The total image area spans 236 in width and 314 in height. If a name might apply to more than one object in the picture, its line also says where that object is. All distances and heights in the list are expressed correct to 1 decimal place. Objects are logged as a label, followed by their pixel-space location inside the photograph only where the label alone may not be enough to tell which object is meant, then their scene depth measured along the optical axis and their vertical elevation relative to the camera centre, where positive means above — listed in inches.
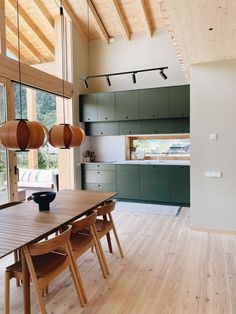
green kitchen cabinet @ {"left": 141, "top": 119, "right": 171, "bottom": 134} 215.5 +20.3
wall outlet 146.7 -15.6
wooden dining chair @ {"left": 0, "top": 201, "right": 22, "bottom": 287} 99.9 -26.1
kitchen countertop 208.8 -12.1
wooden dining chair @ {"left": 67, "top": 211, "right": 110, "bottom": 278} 92.0 -37.5
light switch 146.3 +6.7
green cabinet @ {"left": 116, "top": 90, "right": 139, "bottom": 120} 217.2 +39.7
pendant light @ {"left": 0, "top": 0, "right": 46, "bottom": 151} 83.6 +5.7
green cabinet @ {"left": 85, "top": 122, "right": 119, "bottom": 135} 232.4 +20.7
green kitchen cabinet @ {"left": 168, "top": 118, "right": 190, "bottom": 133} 209.3 +20.0
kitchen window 229.6 +2.0
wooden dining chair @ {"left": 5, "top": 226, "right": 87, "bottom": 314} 73.0 -38.2
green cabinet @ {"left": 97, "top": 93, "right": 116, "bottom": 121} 225.8 +40.0
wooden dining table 73.3 -25.4
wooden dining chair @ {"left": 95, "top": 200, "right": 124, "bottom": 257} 108.3 -36.3
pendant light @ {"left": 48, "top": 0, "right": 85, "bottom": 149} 103.0 +6.0
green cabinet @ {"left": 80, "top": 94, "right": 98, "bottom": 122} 231.9 +40.2
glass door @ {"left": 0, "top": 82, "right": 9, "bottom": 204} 151.8 -8.9
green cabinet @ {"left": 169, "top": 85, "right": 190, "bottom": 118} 200.1 +39.1
